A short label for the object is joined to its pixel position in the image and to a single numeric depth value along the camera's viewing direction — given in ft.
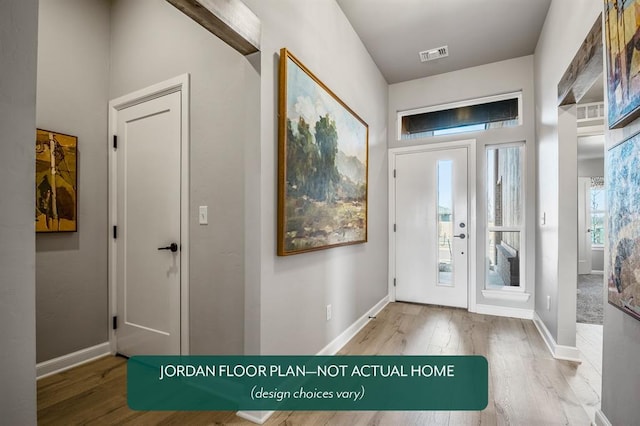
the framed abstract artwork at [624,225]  4.02
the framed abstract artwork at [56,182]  7.13
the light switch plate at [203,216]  6.86
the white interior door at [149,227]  7.38
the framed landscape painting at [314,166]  6.23
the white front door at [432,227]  12.33
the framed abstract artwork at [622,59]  3.90
